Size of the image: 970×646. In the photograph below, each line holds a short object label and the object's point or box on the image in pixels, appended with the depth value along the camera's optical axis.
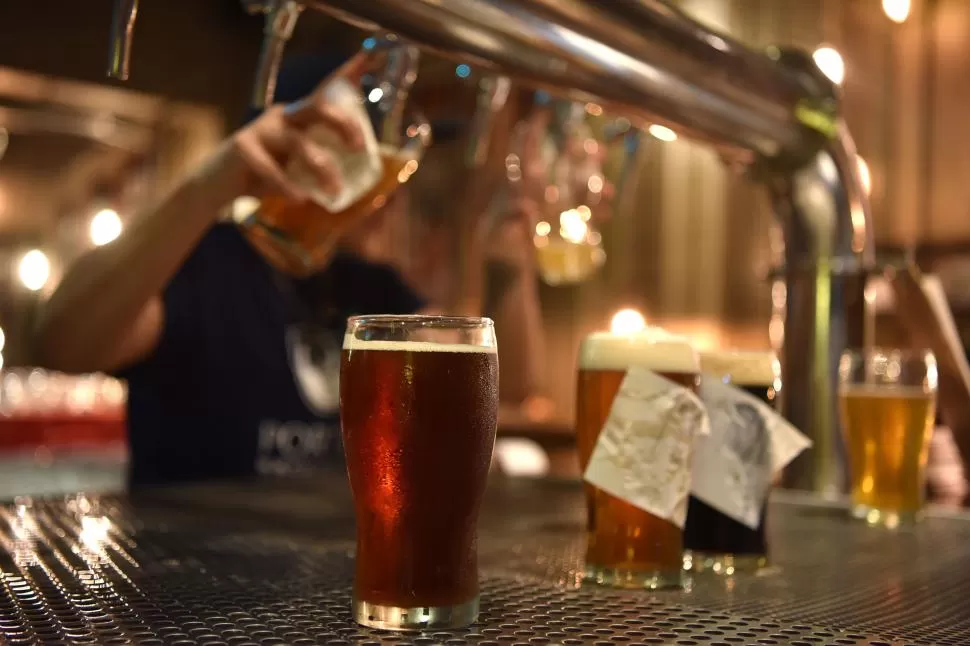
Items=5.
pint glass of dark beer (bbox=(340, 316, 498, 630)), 0.68
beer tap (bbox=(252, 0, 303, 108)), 0.85
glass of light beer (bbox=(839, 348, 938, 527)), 1.31
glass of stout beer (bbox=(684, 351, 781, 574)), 0.95
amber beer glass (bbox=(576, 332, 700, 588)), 0.85
